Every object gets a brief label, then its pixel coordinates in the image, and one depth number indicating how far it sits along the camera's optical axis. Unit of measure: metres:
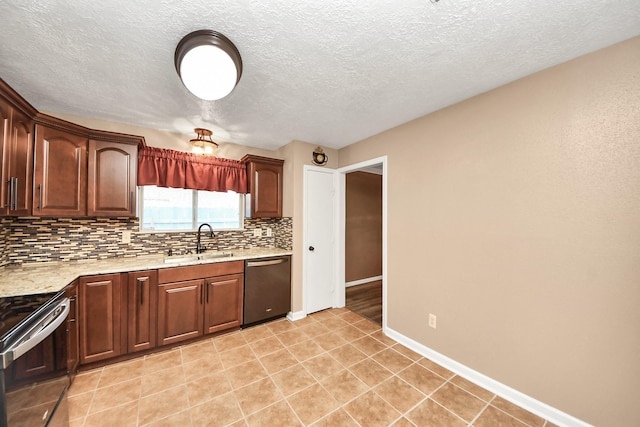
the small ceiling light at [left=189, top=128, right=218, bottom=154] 2.60
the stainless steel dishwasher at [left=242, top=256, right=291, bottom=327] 2.75
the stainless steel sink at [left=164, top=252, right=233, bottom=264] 2.46
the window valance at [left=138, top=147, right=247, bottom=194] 2.60
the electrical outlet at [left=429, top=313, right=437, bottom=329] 2.22
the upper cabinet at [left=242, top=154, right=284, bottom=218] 3.06
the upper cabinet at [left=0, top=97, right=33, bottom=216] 1.59
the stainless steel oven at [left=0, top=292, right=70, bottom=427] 1.00
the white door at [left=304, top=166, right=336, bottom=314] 3.17
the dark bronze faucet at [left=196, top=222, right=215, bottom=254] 2.89
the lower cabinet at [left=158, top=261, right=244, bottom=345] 2.29
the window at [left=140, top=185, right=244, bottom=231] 2.79
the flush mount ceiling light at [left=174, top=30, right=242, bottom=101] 1.28
